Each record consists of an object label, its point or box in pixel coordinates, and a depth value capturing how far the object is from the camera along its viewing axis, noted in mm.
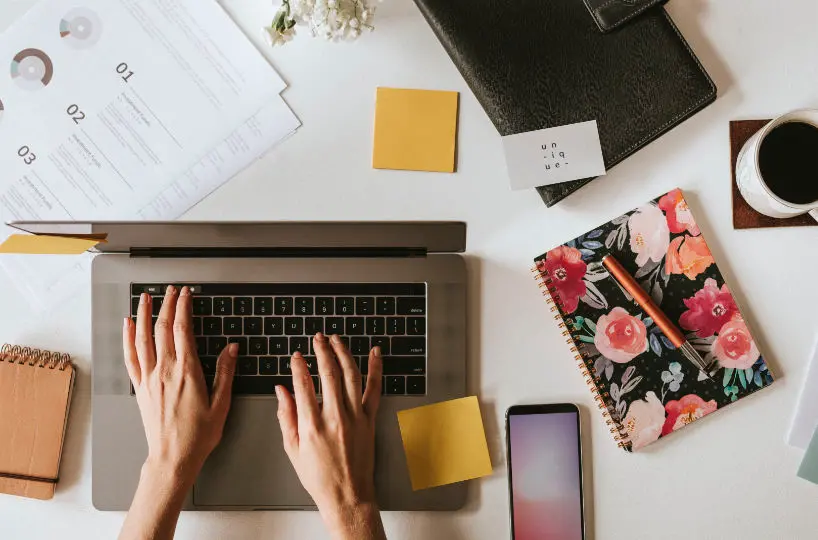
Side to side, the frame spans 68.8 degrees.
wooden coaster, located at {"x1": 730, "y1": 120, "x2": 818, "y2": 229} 748
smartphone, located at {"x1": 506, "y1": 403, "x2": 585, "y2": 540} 742
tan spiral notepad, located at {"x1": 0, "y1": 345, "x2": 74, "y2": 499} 738
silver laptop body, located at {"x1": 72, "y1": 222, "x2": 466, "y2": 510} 732
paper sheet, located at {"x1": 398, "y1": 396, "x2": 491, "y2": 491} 735
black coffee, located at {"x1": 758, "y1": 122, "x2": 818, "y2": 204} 682
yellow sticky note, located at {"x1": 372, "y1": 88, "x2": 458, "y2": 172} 750
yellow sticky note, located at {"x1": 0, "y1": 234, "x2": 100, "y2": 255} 634
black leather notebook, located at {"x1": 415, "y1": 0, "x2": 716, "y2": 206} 703
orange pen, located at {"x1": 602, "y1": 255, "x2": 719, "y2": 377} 728
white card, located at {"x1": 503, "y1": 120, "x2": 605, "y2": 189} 713
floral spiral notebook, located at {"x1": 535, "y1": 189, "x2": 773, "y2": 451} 743
